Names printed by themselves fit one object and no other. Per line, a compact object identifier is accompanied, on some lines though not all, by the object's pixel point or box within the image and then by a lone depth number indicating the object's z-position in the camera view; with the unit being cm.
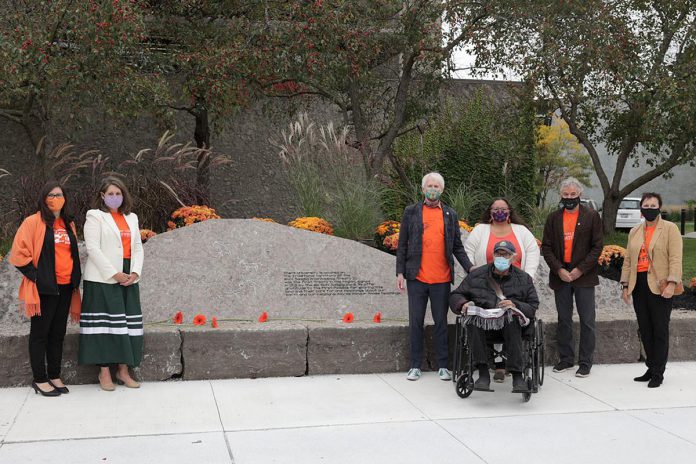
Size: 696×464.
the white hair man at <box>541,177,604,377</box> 633
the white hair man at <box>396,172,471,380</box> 617
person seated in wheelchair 550
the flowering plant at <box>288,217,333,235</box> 829
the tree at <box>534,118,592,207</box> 3060
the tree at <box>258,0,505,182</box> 981
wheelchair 557
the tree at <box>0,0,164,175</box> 842
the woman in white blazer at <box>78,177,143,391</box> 566
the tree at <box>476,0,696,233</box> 1120
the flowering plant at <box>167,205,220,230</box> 846
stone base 590
